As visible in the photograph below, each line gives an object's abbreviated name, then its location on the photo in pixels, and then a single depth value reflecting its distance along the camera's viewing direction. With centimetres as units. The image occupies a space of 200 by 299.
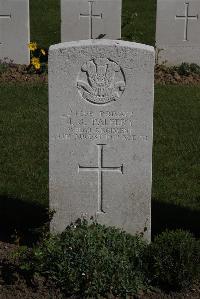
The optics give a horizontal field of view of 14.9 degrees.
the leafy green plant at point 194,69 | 1214
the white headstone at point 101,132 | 573
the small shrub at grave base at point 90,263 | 558
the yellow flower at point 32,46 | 1164
